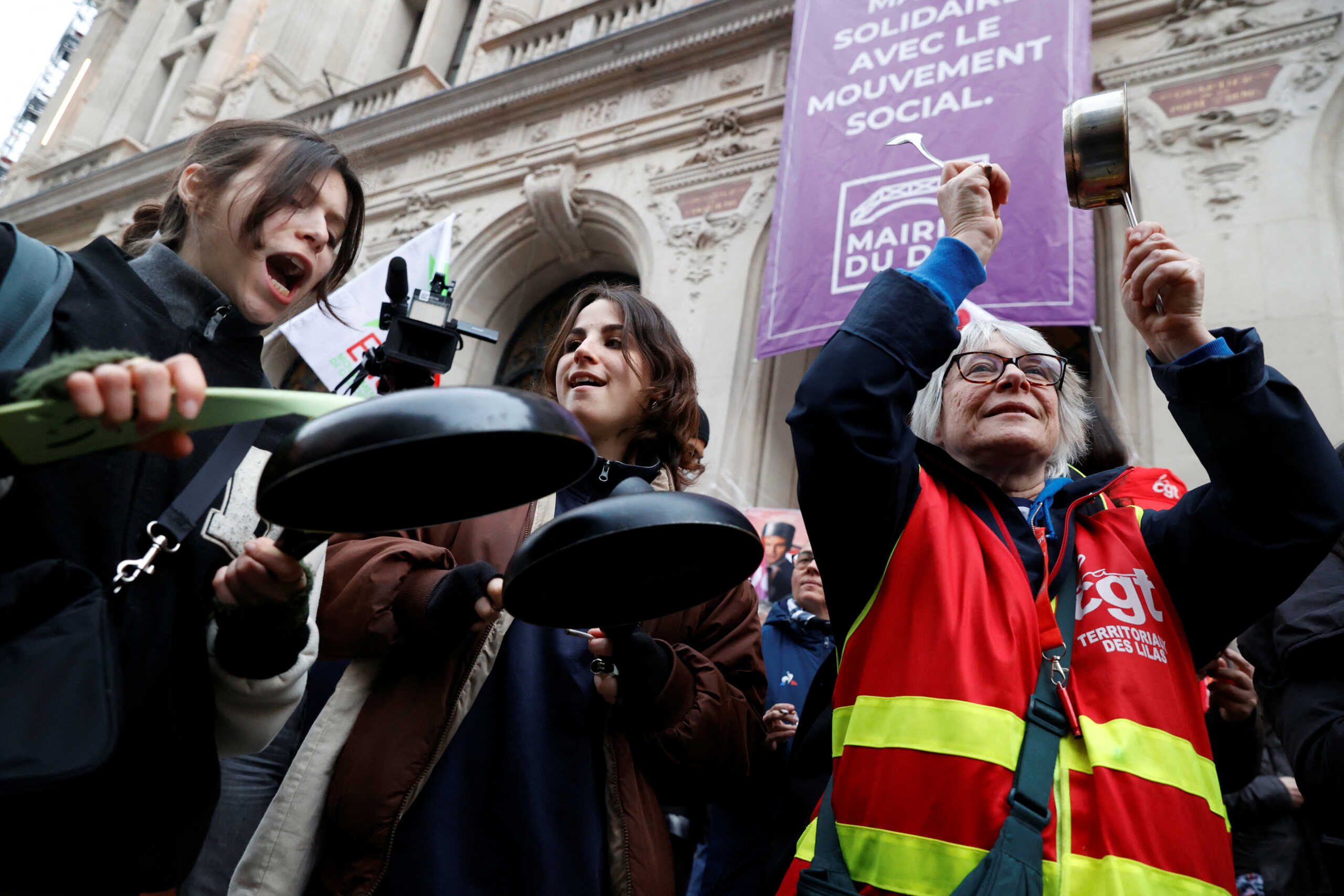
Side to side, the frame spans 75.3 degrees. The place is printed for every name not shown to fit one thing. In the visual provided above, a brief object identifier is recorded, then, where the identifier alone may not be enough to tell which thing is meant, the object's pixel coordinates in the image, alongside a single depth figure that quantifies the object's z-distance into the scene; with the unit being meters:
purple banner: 4.74
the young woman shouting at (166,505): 1.01
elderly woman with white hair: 1.17
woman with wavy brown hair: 1.49
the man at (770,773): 2.43
